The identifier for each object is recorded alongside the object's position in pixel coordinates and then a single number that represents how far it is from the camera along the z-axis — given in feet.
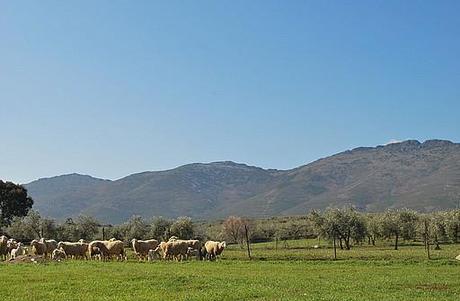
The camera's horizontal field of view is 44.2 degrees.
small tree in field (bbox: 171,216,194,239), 335.06
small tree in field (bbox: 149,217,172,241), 338.95
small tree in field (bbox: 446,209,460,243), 361.10
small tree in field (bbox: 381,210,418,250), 380.37
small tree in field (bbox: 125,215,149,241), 351.67
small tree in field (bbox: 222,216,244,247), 368.07
